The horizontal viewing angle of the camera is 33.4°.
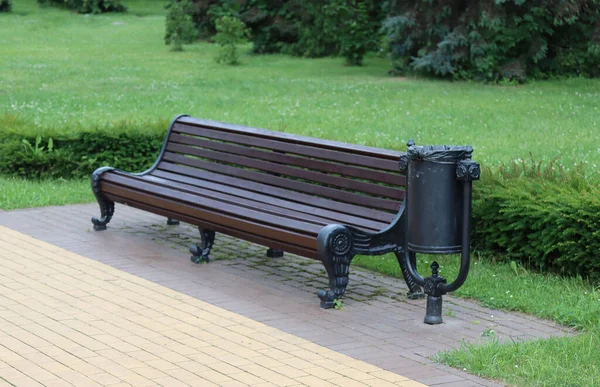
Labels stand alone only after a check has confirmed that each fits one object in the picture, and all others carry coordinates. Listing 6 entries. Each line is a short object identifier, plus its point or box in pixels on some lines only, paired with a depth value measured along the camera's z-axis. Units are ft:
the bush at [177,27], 107.04
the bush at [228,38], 92.68
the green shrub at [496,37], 73.15
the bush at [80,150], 37.17
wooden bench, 21.66
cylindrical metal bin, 19.57
